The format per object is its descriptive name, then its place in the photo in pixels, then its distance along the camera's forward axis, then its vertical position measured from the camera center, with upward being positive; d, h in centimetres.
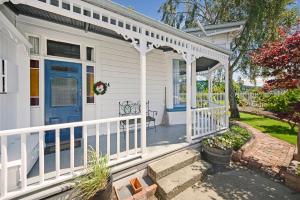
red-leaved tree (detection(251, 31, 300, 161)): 270 +74
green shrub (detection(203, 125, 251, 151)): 337 -120
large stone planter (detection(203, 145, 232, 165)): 320 -145
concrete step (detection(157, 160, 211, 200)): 236 -164
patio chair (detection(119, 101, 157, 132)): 406 -35
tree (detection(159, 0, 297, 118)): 636 +483
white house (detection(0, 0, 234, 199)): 201 +46
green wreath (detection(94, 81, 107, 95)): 366 +33
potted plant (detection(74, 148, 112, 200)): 181 -124
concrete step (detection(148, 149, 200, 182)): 257 -142
